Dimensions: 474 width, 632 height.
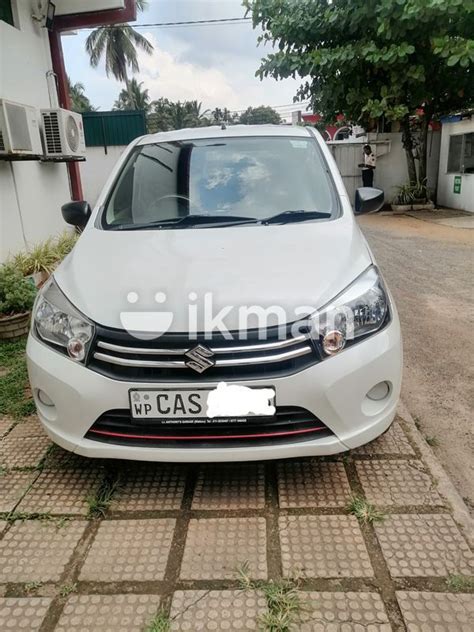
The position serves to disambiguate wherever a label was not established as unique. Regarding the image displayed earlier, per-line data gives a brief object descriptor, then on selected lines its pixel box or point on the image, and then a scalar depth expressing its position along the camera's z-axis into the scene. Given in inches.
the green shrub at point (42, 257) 197.2
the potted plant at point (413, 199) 493.4
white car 71.7
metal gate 548.7
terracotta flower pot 157.9
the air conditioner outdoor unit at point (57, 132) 227.3
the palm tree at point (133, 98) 1622.8
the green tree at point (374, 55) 351.2
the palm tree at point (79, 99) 1401.1
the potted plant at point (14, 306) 158.8
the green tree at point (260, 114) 2318.7
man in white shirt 514.3
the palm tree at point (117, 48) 1147.3
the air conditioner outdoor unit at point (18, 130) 185.2
